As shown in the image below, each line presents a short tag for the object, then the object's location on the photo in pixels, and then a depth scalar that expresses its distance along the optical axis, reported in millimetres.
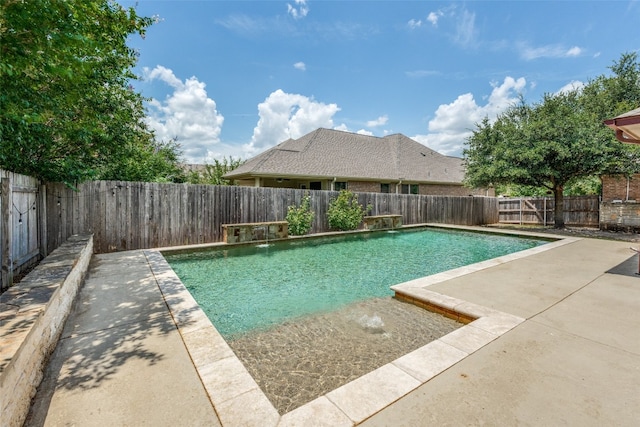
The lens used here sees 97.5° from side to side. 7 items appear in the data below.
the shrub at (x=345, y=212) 11727
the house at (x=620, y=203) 11938
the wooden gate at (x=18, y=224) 3510
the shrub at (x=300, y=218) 10484
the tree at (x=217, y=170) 22602
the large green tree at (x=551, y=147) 11008
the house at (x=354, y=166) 15406
